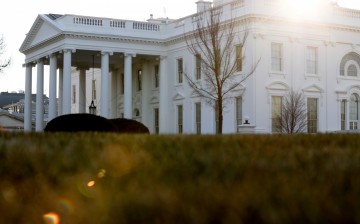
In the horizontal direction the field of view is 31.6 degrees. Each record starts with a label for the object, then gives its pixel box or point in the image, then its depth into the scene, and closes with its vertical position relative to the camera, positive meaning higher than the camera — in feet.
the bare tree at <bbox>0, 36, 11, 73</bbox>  187.52 +15.18
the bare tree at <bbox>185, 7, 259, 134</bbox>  140.36 +13.83
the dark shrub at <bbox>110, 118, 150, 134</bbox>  72.39 -1.06
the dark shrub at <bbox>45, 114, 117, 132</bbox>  55.42 -0.60
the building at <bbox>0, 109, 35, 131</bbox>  306.33 -1.84
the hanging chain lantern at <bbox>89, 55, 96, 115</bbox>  161.09 +2.14
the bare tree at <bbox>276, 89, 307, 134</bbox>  147.74 +0.65
